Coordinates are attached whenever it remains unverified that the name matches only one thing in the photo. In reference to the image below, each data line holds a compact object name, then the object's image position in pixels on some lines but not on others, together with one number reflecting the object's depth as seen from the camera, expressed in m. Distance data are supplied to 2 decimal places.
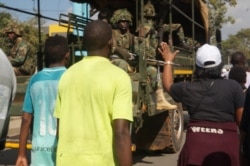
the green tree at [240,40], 121.77
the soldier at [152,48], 11.26
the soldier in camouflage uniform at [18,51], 11.87
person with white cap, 5.39
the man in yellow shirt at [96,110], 4.57
